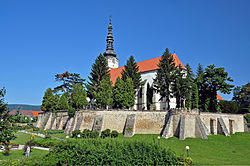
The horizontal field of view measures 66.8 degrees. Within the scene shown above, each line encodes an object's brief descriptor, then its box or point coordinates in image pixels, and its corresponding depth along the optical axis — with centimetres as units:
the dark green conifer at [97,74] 4744
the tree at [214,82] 4156
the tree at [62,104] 4997
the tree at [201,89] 4428
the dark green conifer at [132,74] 4669
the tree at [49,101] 5106
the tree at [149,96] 4631
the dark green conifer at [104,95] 4062
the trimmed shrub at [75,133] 3234
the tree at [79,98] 4283
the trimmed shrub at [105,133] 3293
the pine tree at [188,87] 3781
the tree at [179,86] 3744
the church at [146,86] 4578
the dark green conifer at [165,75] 3928
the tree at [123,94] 4112
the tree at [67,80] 6048
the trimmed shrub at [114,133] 3275
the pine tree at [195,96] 4278
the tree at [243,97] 4310
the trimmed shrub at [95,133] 3083
